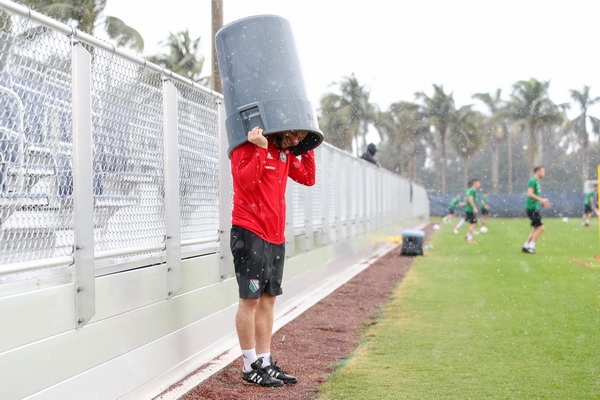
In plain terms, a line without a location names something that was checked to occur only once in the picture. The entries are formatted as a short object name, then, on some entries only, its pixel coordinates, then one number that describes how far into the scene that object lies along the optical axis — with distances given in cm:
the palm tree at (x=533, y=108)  8494
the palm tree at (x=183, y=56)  5359
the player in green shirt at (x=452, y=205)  4737
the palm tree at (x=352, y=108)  7900
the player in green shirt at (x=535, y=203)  1936
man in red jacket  579
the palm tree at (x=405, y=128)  8594
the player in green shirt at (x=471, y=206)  2630
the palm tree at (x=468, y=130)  8744
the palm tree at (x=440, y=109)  8625
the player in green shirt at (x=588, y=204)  3927
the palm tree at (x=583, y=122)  8862
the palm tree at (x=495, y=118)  8831
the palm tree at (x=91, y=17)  3803
